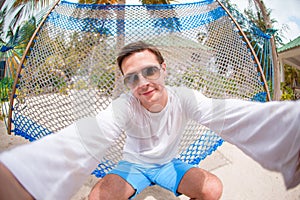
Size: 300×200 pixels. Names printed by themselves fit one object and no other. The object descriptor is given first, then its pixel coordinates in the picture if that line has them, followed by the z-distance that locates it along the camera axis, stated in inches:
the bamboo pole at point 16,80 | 52.2
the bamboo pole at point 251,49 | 53.0
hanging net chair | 42.1
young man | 13.6
